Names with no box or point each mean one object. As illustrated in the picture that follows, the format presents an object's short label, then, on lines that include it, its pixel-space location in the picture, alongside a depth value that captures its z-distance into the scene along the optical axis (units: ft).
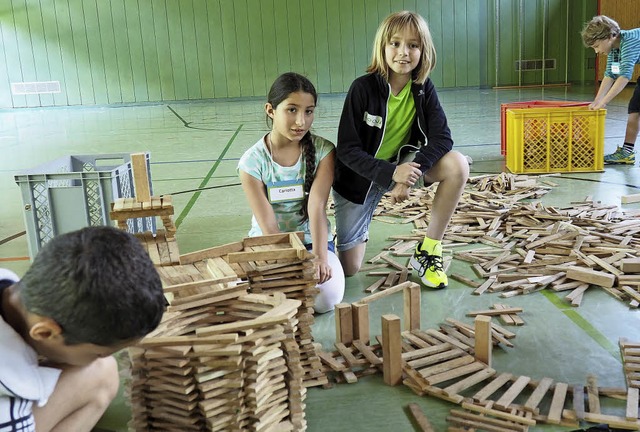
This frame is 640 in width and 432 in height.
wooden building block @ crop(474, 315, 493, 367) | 8.50
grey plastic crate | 12.97
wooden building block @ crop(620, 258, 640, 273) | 11.64
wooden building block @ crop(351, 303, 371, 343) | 9.32
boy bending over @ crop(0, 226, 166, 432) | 4.70
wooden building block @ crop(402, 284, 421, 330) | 9.64
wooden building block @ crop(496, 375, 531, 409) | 7.48
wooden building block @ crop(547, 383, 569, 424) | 7.21
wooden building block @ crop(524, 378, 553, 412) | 7.40
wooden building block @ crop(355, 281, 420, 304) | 10.17
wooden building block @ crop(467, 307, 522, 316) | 10.44
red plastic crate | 22.53
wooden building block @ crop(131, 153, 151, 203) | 9.56
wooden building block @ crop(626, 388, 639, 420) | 7.09
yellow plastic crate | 20.25
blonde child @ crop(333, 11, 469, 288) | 11.21
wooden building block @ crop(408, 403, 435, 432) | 7.22
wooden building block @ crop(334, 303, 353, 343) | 9.35
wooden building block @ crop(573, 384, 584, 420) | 7.26
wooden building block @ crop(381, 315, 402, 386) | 8.12
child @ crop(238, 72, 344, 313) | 10.43
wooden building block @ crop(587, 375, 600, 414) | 7.38
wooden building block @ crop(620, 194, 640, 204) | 16.55
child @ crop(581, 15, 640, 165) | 20.63
